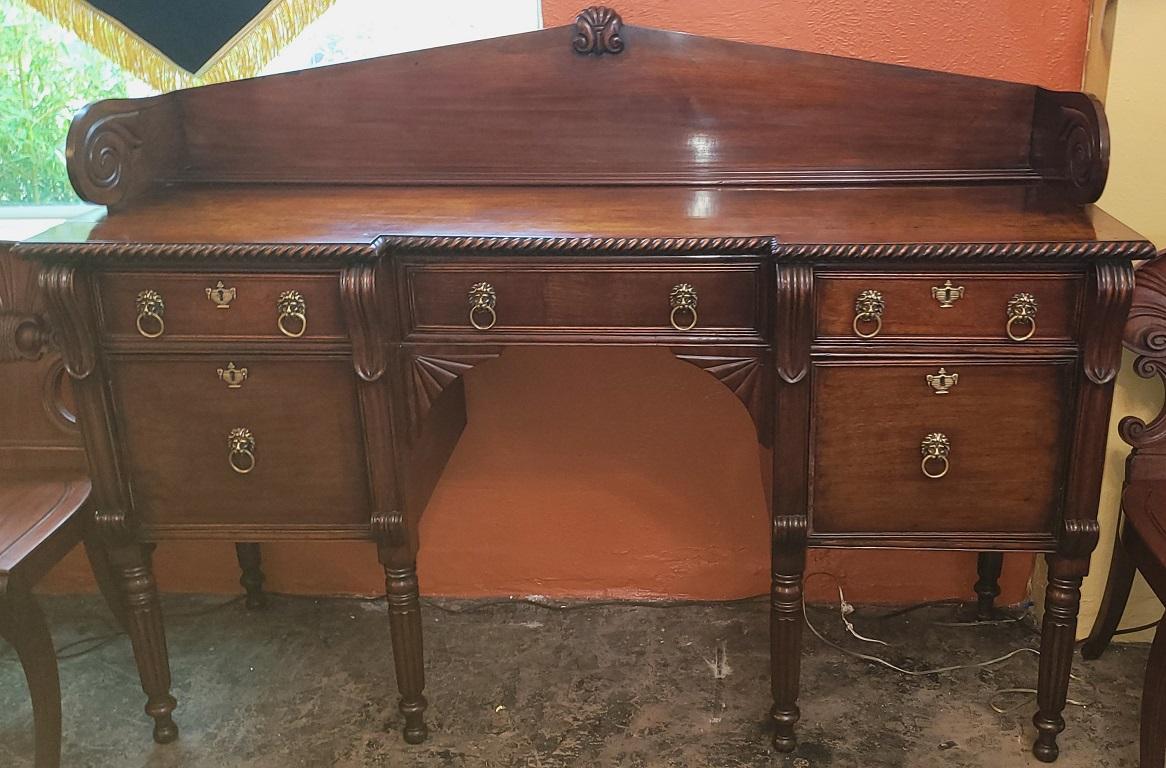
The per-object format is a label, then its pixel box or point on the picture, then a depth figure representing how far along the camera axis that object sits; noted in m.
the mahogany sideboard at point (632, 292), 1.61
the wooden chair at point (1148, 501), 1.71
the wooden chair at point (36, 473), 1.74
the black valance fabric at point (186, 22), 2.00
